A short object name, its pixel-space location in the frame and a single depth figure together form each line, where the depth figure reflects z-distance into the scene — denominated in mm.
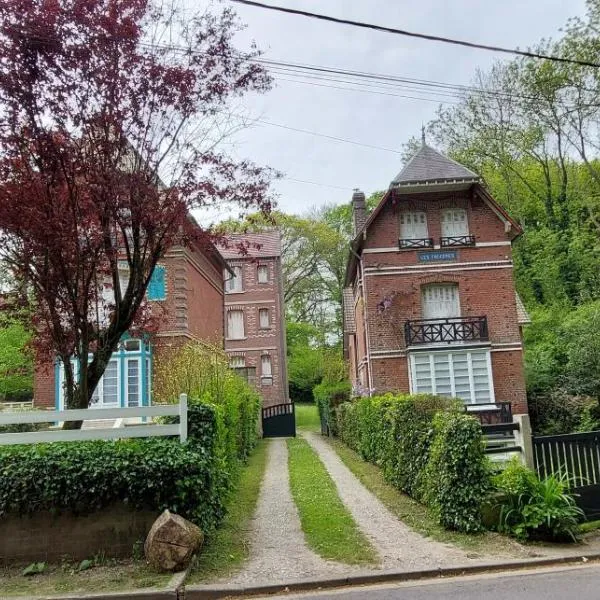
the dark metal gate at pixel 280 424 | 26431
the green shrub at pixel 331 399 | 25031
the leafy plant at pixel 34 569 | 6114
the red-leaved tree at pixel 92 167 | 7578
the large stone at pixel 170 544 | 6023
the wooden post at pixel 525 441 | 7809
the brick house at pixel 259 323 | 35906
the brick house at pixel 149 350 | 19141
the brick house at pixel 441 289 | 20797
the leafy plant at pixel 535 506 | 6965
